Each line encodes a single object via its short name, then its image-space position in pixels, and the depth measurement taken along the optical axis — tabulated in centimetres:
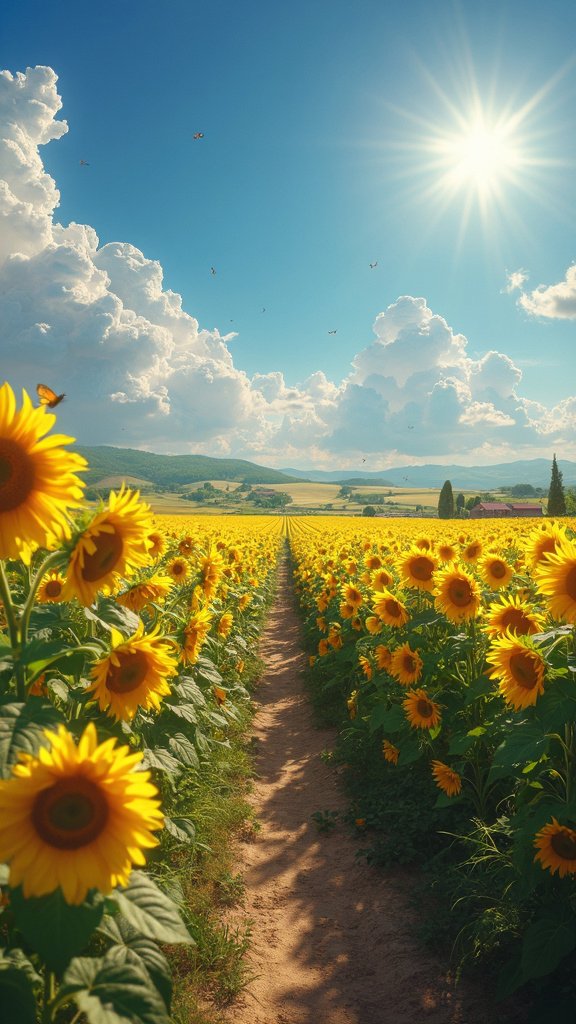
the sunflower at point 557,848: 297
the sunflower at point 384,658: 617
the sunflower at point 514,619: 389
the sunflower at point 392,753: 607
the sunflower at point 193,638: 472
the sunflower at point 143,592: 371
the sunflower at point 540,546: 437
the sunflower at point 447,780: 489
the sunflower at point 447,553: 638
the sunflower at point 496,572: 584
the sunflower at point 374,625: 692
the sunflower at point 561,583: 318
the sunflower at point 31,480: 212
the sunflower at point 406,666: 564
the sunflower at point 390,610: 627
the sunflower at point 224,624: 736
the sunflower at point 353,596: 896
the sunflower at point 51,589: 415
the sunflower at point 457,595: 508
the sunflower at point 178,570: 627
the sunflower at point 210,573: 550
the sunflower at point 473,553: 653
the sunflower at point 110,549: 228
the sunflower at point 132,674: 256
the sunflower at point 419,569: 602
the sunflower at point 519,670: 325
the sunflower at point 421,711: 530
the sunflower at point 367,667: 712
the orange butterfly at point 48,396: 263
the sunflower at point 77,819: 161
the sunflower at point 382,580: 789
